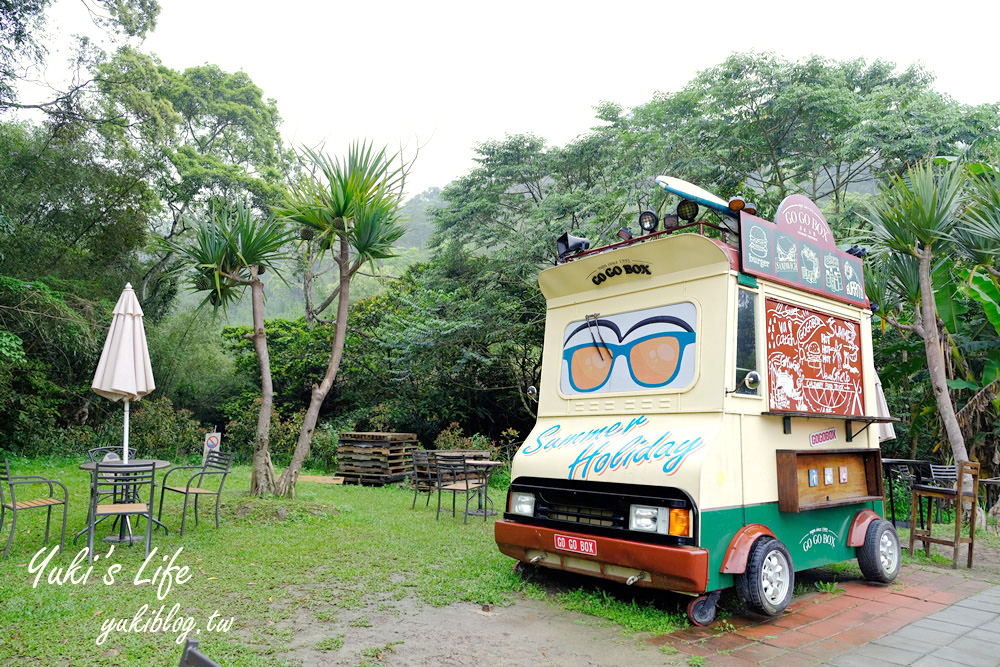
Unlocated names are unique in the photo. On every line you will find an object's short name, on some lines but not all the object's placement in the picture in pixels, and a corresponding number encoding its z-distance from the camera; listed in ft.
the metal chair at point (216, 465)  21.91
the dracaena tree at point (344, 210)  26.43
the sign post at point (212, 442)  28.60
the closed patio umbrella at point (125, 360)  22.04
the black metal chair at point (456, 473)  26.84
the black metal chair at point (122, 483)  18.42
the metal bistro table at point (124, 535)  20.30
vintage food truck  13.88
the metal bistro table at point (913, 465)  21.90
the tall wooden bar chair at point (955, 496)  19.51
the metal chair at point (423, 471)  29.14
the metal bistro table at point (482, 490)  26.89
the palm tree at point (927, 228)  23.43
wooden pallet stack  37.96
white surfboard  16.17
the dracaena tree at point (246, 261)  26.81
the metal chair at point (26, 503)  18.13
